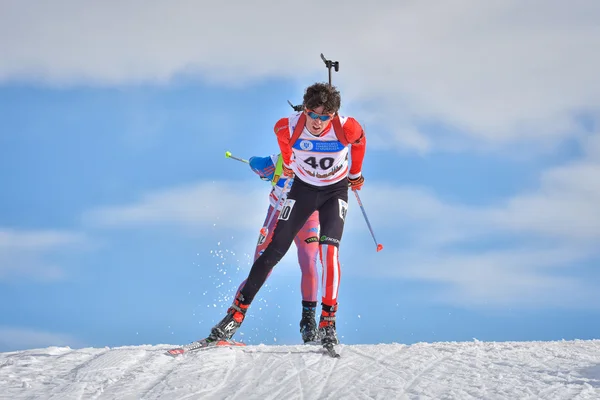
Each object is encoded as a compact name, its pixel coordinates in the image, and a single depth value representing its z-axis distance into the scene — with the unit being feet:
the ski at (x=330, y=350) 50.70
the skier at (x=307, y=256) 64.57
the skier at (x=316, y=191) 54.60
